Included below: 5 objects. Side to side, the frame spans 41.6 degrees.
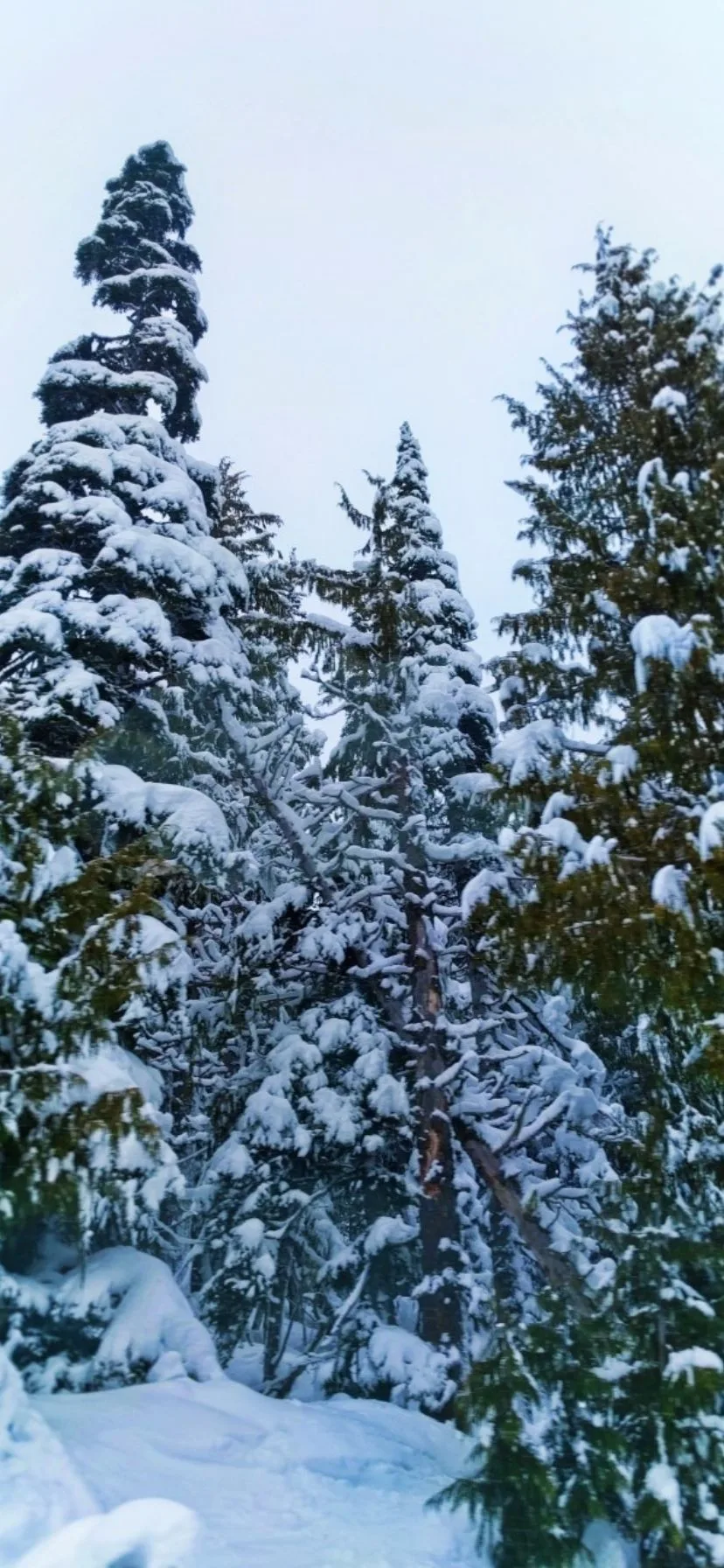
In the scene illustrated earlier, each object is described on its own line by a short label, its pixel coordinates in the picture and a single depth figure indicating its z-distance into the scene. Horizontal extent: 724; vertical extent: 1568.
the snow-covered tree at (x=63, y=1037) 5.79
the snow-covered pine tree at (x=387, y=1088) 10.14
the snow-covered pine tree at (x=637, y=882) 5.66
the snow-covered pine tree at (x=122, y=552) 9.94
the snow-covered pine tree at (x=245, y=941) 11.05
